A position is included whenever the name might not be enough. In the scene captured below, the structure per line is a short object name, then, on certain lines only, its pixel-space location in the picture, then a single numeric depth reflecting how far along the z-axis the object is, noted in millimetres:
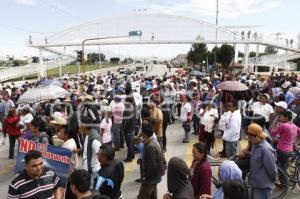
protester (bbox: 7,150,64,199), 2911
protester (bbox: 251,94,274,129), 7187
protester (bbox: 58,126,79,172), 4102
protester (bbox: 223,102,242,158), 6042
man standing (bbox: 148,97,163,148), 6301
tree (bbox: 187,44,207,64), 51535
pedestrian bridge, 48742
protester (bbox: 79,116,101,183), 4187
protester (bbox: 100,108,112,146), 6266
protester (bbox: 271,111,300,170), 4912
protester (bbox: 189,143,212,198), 3438
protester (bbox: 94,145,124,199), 3270
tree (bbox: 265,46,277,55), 77901
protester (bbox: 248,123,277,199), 3805
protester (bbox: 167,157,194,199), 3143
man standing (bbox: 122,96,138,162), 6719
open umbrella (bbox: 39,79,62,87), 9508
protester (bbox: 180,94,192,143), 8236
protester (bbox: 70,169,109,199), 2723
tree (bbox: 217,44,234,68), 41290
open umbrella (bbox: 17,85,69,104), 7406
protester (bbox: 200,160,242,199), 2978
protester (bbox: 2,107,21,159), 7228
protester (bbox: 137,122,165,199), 3942
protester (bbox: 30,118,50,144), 4792
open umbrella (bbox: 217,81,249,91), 8616
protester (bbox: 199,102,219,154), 6869
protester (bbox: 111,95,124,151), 7095
